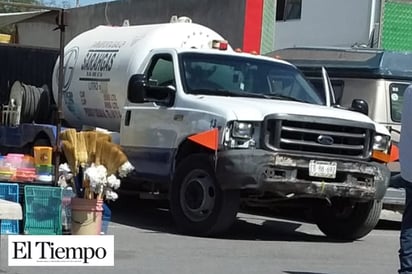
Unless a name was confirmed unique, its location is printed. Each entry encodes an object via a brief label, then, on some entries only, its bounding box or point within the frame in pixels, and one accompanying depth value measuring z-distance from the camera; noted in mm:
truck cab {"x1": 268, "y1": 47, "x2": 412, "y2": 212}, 14195
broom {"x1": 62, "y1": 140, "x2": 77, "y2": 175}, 10539
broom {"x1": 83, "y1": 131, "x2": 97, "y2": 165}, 10398
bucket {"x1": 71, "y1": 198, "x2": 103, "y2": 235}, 10211
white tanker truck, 10797
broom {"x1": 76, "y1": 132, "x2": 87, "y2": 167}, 10438
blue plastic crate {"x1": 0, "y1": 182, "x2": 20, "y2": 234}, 10219
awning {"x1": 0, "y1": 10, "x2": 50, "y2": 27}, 15364
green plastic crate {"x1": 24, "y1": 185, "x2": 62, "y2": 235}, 10352
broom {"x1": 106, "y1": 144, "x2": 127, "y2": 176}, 10297
